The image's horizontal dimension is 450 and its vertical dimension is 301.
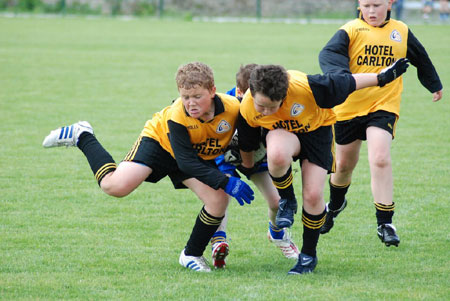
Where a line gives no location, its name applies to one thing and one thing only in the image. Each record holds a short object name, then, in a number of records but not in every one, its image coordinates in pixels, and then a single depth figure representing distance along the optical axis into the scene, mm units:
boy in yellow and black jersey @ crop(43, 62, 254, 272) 9312
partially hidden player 10320
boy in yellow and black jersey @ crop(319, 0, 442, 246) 10586
